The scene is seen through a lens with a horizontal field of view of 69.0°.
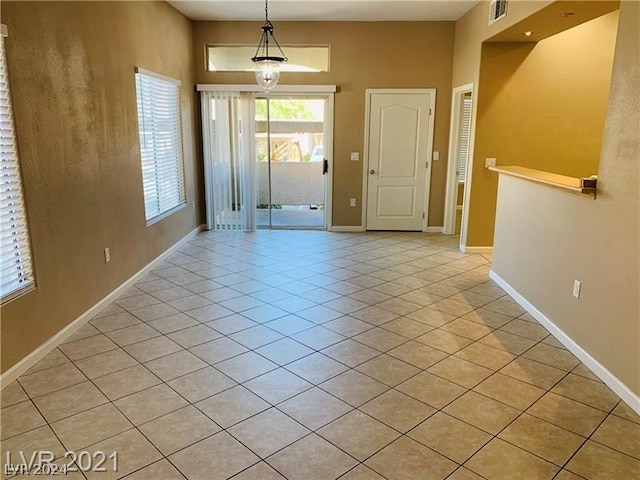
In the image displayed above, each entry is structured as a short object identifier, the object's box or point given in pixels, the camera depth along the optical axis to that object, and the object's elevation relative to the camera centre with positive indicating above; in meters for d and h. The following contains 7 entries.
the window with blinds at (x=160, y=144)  4.91 -0.05
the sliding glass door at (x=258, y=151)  6.65 -0.16
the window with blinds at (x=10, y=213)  2.72 -0.44
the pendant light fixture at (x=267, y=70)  4.64 +0.71
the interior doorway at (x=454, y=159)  6.40 -0.23
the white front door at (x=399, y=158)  6.62 -0.23
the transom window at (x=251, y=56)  6.53 +1.14
